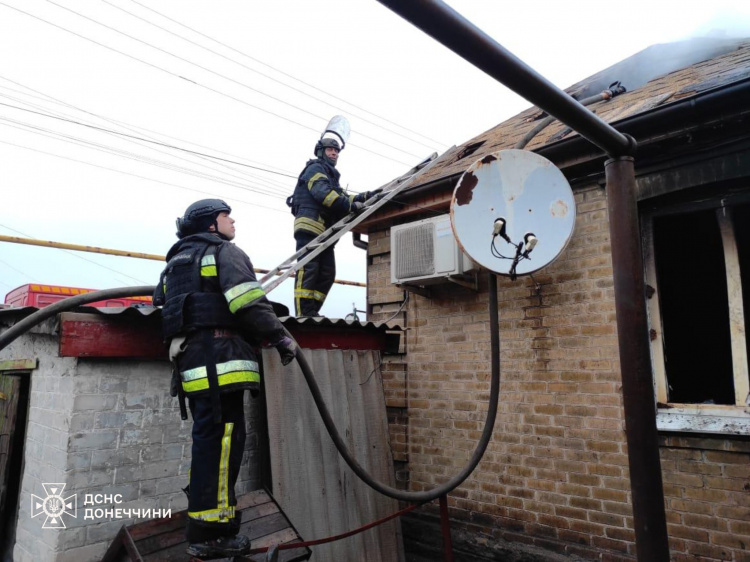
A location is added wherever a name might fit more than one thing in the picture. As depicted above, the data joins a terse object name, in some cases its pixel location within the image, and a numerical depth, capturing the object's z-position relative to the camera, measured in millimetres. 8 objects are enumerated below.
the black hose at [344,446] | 3654
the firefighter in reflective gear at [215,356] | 2889
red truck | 8453
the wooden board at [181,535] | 3092
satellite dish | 4094
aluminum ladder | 4910
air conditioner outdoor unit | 4949
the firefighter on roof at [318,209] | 5934
